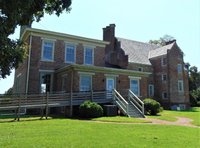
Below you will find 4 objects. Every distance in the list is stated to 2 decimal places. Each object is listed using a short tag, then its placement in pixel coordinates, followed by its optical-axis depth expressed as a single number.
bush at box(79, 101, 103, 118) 17.55
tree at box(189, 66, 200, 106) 47.81
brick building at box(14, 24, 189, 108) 21.67
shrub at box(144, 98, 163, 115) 22.00
